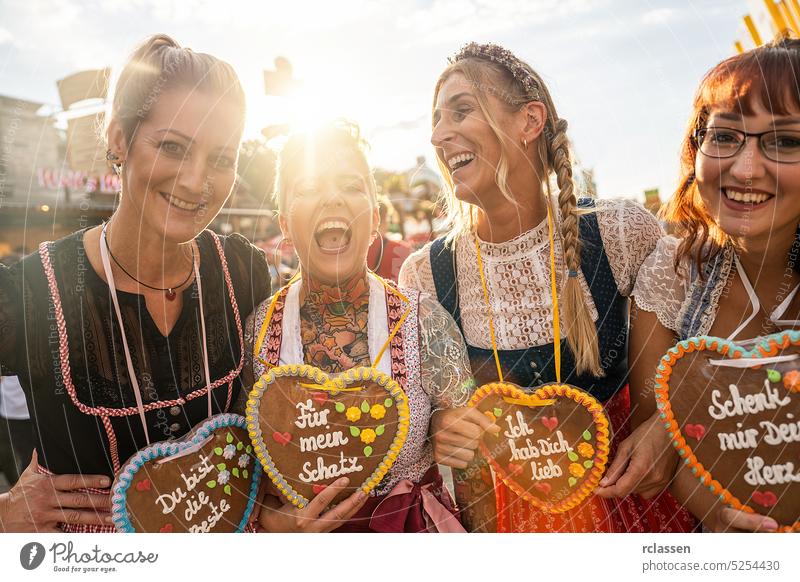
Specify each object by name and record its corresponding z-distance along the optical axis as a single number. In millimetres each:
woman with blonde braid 1398
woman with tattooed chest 1285
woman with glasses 1104
